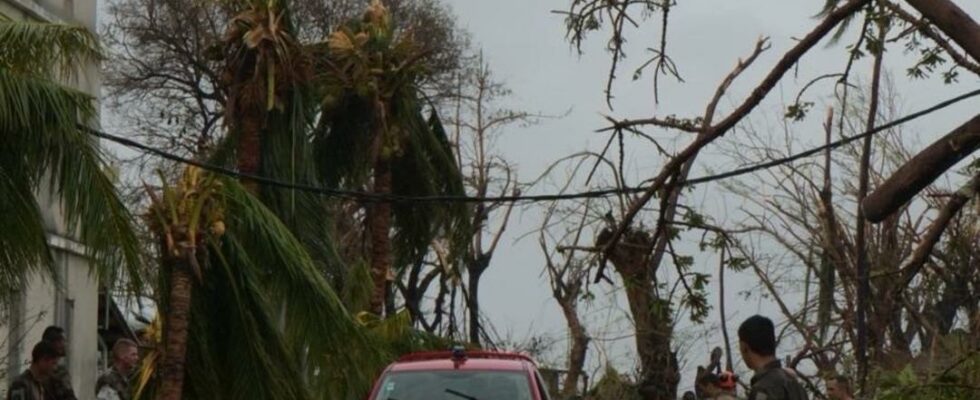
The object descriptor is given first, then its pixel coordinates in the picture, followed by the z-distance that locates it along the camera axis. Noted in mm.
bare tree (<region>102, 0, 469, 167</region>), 44156
